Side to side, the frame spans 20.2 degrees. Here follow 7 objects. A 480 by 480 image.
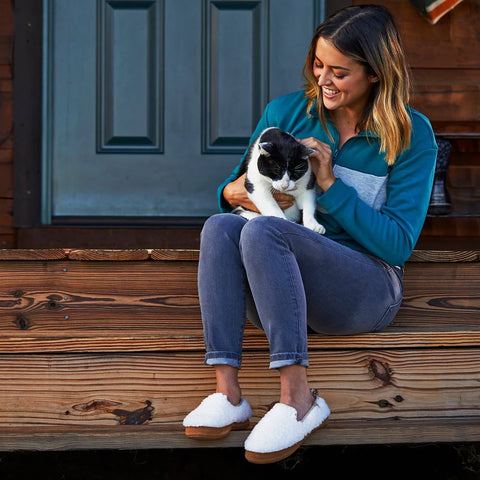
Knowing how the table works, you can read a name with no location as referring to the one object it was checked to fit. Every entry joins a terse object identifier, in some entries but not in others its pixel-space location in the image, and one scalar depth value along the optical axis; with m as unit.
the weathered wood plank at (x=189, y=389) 2.85
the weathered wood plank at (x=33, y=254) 3.00
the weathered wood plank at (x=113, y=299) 3.02
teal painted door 3.78
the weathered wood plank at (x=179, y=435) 2.80
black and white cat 2.96
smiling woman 2.73
